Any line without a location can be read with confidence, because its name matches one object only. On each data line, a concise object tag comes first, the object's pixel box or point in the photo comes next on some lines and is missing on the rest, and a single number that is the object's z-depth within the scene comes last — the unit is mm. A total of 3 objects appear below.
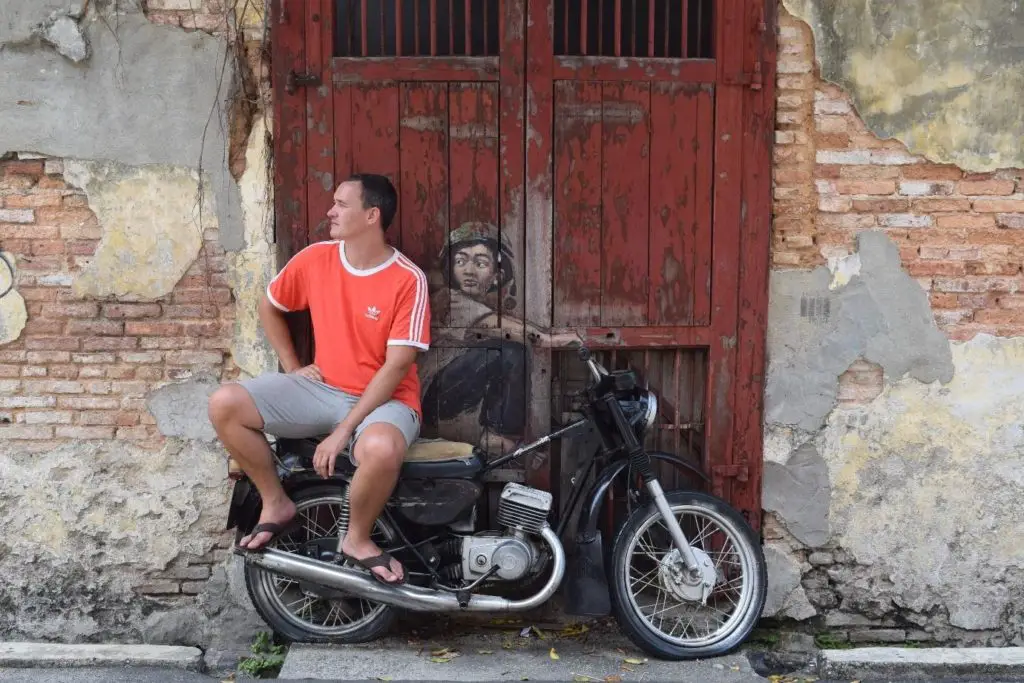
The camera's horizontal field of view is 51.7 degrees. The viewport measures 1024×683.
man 4254
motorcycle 4422
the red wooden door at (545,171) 4629
